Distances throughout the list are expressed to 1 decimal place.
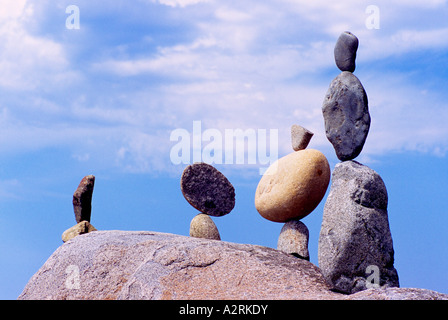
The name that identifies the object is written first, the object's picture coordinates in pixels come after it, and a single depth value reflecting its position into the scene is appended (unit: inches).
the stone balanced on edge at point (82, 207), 414.6
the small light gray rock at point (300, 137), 339.9
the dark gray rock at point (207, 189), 381.4
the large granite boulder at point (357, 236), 265.7
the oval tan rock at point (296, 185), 319.9
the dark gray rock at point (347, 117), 280.7
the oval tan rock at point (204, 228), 371.9
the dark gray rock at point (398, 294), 215.6
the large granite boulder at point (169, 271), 246.5
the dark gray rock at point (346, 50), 291.6
